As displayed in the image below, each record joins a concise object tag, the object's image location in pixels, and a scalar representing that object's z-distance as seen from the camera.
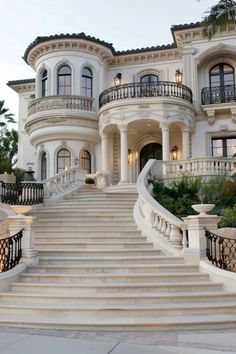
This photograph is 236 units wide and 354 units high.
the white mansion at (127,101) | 20.59
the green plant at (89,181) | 19.94
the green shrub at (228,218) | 10.92
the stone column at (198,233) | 8.70
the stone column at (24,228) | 9.11
